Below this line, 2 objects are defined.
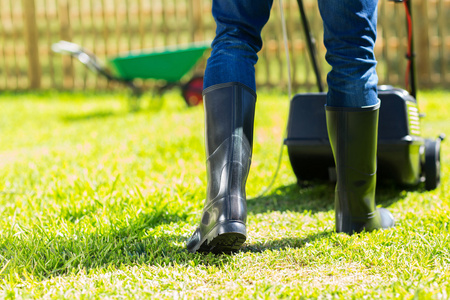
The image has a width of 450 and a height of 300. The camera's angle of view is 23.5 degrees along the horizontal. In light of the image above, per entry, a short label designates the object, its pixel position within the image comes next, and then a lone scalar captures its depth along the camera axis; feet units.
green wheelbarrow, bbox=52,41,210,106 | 35.46
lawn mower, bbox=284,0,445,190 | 13.82
